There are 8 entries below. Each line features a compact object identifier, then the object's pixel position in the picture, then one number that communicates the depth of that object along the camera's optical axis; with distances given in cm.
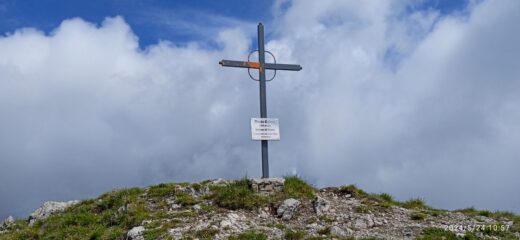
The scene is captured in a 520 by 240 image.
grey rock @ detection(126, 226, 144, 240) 1375
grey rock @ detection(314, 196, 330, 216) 1528
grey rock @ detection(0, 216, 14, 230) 1996
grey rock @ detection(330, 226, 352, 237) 1308
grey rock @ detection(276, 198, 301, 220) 1509
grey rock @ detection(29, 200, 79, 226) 1892
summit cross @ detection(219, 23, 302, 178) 1825
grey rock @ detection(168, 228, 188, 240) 1323
